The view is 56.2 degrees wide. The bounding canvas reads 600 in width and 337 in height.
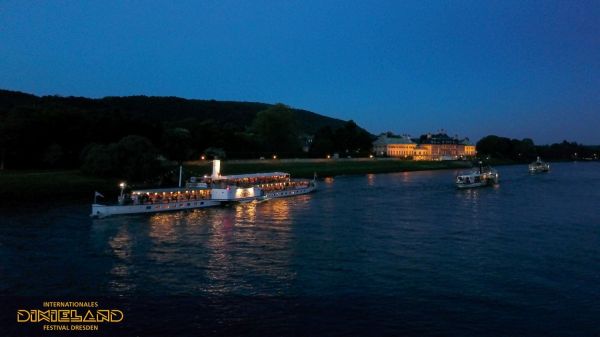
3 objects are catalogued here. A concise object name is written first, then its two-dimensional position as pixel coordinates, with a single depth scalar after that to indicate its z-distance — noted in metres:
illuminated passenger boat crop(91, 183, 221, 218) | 52.95
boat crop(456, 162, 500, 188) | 93.38
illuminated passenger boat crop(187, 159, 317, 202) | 66.44
